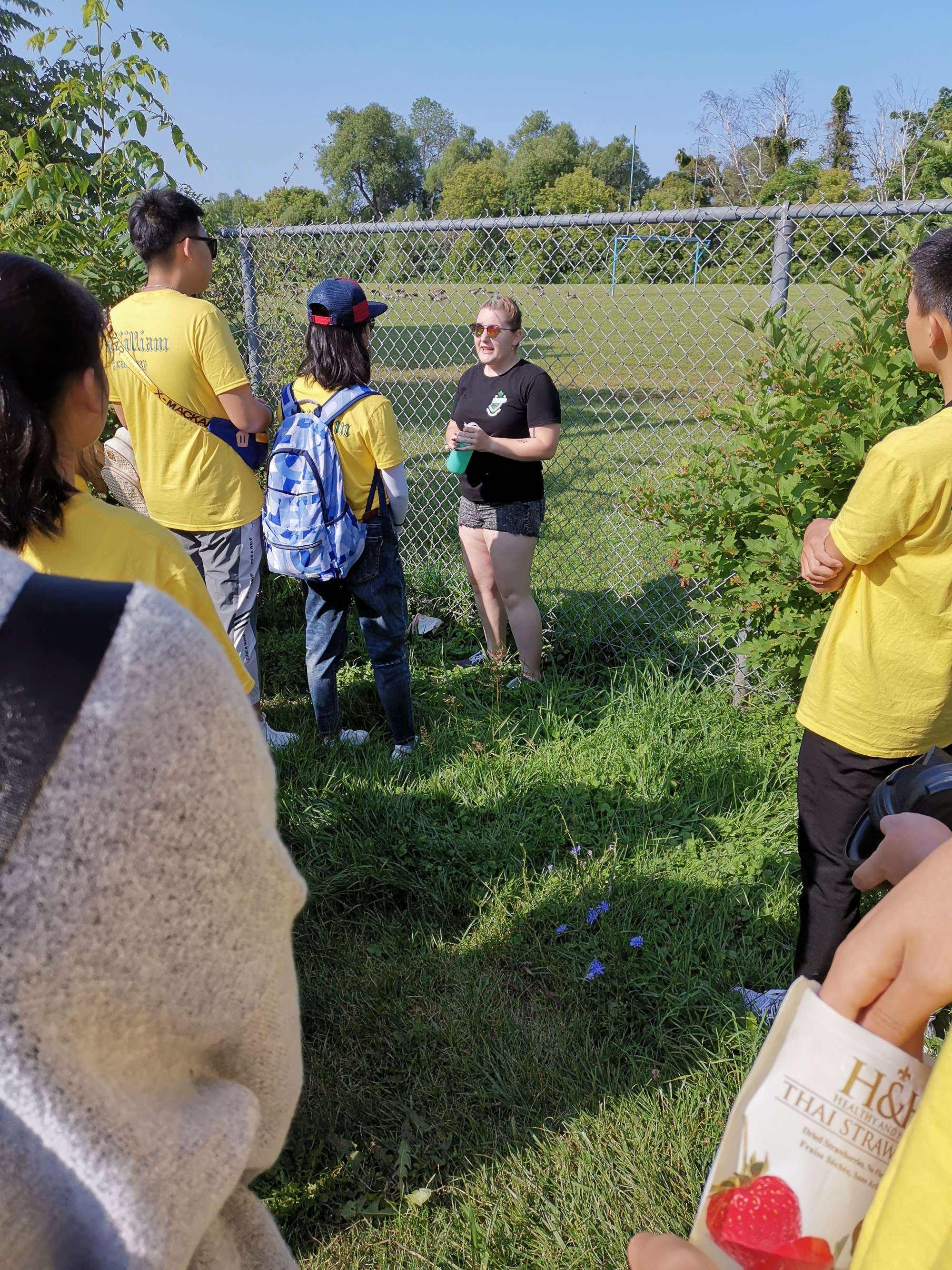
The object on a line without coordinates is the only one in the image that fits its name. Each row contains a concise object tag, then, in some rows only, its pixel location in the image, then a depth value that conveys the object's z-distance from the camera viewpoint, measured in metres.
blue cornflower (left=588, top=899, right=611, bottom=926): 2.61
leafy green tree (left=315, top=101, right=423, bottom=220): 93.93
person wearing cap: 3.15
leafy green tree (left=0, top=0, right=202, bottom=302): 3.97
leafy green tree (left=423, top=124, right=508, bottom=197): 91.62
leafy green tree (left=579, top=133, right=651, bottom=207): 86.19
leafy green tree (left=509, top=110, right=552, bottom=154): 109.44
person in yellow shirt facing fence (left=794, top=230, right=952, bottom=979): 1.81
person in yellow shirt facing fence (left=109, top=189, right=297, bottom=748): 2.98
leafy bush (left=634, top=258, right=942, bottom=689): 2.59
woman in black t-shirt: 3.74
